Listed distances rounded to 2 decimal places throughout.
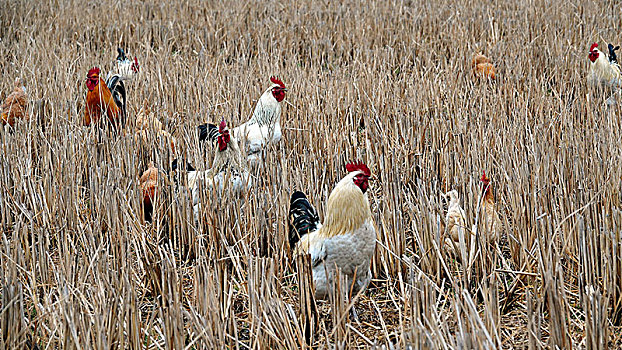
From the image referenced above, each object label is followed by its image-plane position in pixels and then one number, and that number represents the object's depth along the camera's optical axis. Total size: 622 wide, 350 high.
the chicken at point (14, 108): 9.30
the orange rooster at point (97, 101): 8.78
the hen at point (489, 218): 5.32
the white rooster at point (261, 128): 7.68
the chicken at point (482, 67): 11.20
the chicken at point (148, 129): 8.30
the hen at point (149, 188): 6.75
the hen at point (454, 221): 5.55
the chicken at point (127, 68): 11.73
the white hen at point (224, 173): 6.48
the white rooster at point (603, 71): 9.85
